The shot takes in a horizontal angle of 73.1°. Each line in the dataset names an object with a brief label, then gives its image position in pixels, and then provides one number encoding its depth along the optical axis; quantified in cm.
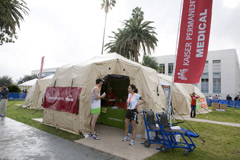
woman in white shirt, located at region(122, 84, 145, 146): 514
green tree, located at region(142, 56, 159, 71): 3353
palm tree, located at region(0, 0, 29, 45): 942
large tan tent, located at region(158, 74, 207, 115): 1250
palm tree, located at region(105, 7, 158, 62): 2164
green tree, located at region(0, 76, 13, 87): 5606
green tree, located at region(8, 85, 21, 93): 2311
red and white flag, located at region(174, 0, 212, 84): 524
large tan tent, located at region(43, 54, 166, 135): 592
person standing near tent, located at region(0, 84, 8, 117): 913
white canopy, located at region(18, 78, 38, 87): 2325
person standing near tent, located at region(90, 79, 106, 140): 543
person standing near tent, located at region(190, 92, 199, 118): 1098
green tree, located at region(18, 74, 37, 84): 6850
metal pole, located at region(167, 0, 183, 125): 557
